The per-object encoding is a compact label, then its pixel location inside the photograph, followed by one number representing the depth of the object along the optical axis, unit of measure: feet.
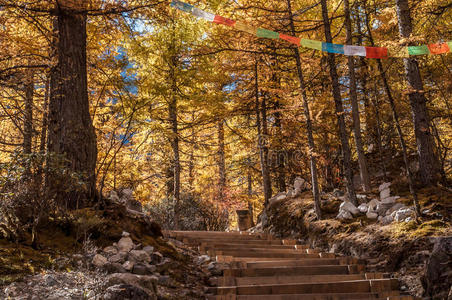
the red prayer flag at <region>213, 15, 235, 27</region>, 25.39
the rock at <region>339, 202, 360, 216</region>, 24.58
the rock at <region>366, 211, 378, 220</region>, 22.86
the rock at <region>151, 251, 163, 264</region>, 16.12
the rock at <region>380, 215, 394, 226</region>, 21.02
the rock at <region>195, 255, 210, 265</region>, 19.41
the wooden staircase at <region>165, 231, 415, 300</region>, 15.29
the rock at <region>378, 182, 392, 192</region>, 25.82
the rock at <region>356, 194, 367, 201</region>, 27.01
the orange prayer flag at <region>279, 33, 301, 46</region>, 24.57
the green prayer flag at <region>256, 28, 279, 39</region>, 25.20
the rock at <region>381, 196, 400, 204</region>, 23.20
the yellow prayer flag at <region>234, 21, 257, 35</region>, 25.70
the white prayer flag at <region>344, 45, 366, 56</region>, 23.54
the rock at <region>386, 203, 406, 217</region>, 22.03
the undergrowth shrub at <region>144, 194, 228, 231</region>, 46.11
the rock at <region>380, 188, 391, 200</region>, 24.25
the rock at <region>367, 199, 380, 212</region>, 23.61
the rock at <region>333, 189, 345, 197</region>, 29.69
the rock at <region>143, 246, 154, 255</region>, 16.32
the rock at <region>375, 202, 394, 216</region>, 22.89
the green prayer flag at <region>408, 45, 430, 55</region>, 21.47
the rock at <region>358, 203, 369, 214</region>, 24.31
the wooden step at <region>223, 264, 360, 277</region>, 17.56
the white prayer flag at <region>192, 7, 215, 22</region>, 24.25
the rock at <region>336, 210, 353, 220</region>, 24.45
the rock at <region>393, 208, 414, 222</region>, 20.25
